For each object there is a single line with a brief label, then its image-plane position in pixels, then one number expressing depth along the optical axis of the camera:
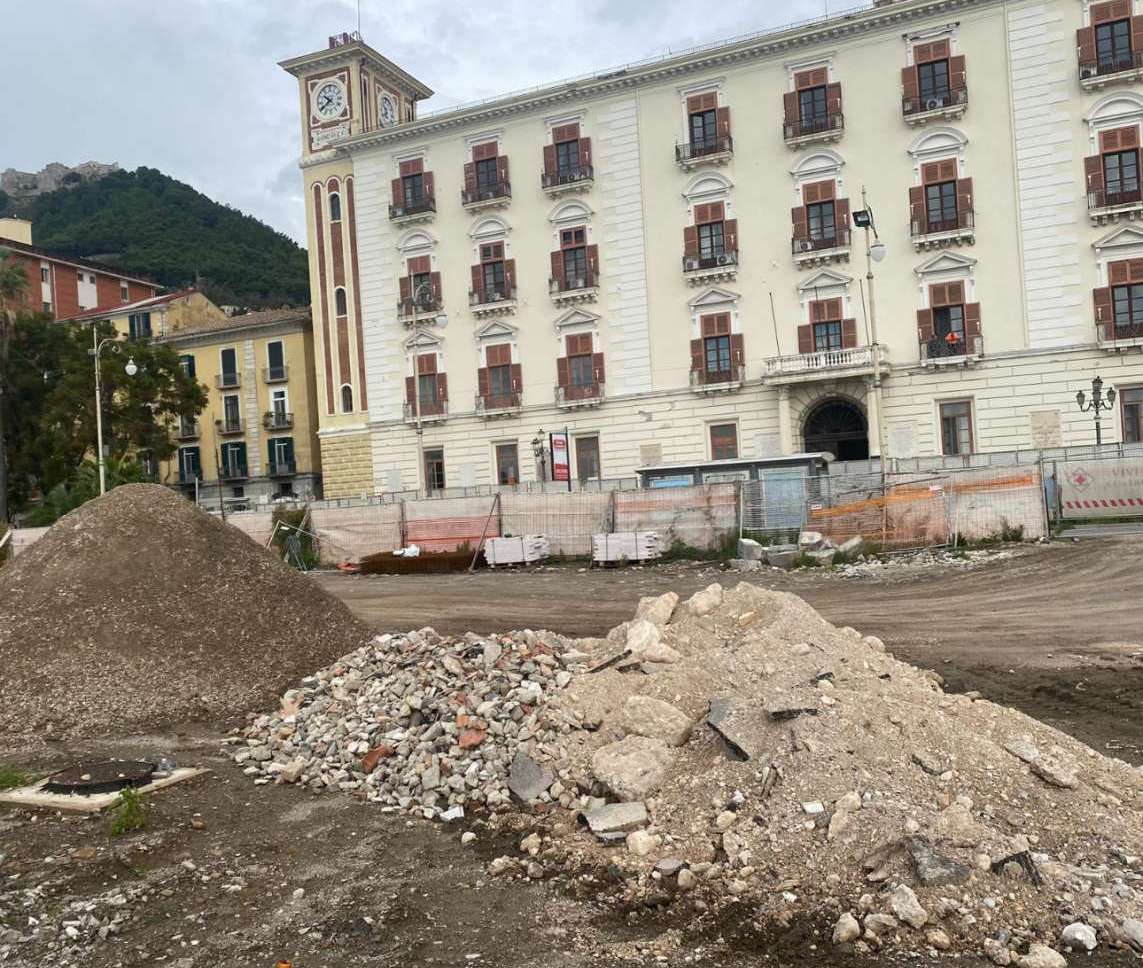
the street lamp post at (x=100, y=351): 34.00
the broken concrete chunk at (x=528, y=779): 7.69
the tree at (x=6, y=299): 49.53
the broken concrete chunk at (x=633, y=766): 7.20
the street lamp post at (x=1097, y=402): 32.66
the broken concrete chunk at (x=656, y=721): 7.80
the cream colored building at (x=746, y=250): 35.16
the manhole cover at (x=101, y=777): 8.37
